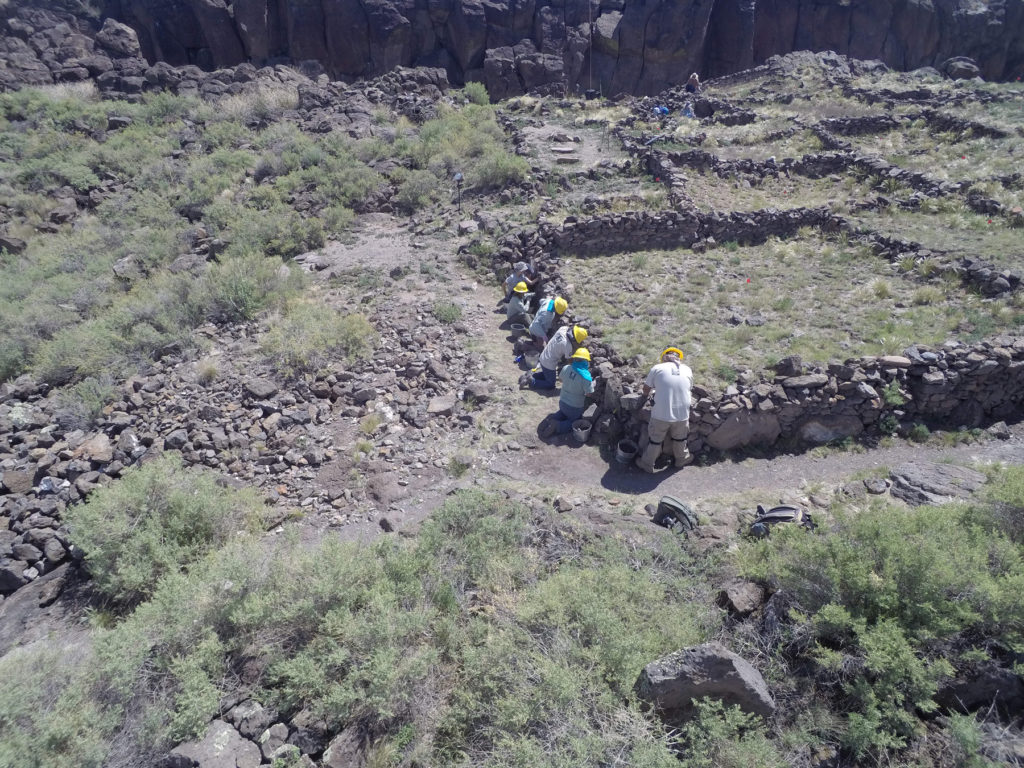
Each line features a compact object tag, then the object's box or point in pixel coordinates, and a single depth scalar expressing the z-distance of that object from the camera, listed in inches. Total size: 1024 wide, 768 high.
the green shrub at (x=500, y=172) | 607.3
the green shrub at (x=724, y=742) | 126.0
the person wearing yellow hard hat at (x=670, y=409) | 264.5
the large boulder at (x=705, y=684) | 139.6
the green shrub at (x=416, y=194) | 602.2
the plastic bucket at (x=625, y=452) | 282.8
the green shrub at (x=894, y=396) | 280.8
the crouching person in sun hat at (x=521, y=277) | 436.8
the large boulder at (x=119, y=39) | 996.6
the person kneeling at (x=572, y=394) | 297.4
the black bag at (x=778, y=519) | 217.3
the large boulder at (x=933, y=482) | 231.1
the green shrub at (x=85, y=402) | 313.4
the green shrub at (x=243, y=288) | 406.0
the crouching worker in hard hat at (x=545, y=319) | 368.8
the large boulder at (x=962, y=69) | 1079.6
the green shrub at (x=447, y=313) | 400.8
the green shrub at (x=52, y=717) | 134.5
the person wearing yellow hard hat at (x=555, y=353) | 331.3
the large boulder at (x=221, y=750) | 137.7
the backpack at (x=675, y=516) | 224.7
